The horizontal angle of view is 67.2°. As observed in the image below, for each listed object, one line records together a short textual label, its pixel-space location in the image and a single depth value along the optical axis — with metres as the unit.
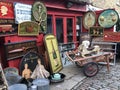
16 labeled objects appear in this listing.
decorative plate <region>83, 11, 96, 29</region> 4.80
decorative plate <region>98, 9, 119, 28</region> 4.45
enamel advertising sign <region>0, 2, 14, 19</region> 2.59
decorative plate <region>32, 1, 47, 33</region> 3.19
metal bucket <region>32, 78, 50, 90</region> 2.34
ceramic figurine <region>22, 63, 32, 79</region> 2.82
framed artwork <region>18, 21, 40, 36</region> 2.97
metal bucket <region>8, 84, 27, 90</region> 2.18
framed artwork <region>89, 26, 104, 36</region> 4.65
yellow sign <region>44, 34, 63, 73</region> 3.24
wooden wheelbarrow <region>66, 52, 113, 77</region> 3.18
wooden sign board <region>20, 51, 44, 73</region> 2.92
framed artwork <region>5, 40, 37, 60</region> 2.78
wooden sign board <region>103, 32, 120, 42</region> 4.11
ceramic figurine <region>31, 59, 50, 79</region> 2.85
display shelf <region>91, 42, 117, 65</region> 4.04
